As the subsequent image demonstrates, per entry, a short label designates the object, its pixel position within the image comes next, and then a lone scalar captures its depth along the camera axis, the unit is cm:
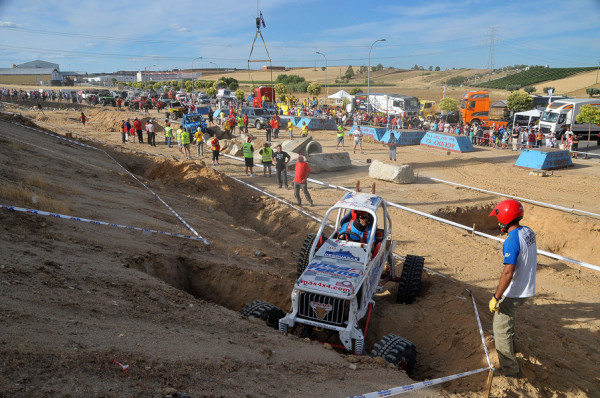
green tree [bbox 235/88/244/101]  6219
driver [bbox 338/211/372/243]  743
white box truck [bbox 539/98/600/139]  2981
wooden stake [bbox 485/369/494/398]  469
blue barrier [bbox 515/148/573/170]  2105
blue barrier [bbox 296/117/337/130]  3764
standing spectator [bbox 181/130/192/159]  2205
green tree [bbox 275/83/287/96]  6350
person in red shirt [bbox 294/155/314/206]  1395
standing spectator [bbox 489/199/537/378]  513
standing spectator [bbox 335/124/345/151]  2761
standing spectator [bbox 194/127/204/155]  2366
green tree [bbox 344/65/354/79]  13135
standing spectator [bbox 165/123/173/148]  2617
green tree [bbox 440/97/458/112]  4191
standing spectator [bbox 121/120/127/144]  2702
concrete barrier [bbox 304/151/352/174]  2028
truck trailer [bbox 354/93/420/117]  4444
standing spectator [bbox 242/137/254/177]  1853
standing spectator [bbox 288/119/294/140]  3219
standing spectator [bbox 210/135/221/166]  2091
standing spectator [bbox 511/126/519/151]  2870
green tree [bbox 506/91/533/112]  4534
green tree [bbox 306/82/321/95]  6488
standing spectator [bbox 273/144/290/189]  1638
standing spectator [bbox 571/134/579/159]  2656
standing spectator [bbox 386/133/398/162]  2297
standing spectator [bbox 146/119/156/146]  2662
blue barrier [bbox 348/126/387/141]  3172
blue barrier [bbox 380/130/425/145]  2995
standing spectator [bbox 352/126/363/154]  2629
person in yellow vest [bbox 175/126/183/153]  2446
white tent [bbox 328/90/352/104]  5772
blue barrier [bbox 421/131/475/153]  2705
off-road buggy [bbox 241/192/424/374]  575
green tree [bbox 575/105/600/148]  2595
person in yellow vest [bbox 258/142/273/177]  1838
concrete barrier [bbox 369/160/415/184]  1775
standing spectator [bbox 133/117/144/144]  2771
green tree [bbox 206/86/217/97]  7540
